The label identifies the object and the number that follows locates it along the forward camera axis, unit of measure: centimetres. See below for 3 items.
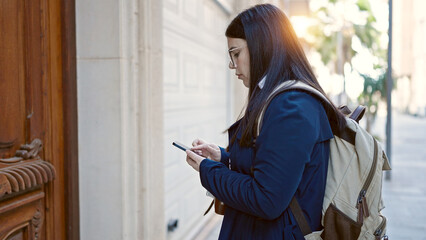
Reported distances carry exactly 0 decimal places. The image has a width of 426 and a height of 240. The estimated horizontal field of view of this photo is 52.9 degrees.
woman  150
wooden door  217
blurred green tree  2420
